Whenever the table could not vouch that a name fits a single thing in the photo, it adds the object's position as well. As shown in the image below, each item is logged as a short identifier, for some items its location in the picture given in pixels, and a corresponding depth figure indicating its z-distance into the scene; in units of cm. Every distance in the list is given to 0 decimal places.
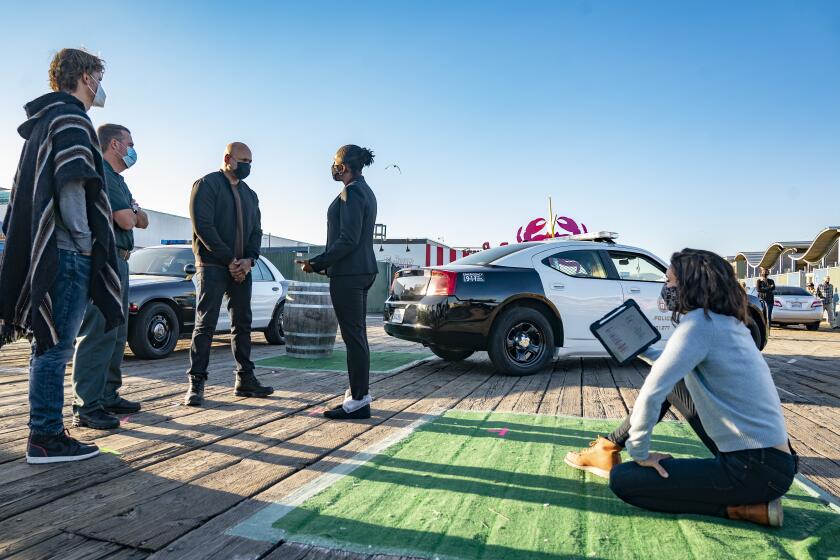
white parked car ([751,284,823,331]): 1756
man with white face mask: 286
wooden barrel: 738
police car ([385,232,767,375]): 626
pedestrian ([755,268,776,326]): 1609
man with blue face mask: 374
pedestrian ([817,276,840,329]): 1991
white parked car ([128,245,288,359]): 714
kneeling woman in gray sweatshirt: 227
